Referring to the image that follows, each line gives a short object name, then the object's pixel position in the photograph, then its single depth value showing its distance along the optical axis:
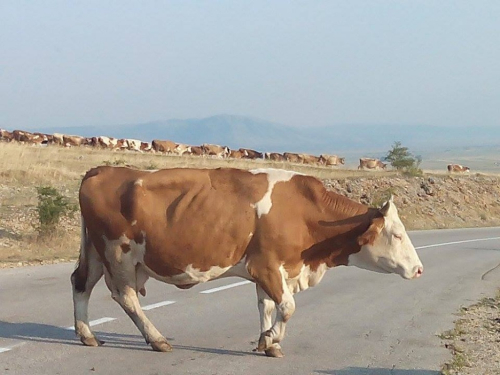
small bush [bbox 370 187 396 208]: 36.37
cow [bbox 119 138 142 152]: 61.73
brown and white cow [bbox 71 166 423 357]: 8.53
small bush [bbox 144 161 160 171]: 39.51
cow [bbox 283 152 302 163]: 67.40
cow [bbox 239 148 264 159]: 70.75
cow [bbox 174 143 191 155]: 64.63
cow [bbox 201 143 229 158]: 67.06
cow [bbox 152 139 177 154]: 64.06
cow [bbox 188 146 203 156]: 65.44
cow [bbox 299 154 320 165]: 66.96
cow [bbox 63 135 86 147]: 61.72
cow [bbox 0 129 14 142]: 60.80
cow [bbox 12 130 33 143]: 59.94
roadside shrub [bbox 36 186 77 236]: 20.06
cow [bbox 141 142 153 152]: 64.08
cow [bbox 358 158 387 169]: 64.25
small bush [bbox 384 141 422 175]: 53.22
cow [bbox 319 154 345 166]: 66.88
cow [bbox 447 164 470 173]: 59.83
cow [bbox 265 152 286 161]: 68.96
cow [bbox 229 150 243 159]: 67.89
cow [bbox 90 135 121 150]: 61.97
